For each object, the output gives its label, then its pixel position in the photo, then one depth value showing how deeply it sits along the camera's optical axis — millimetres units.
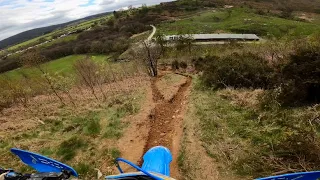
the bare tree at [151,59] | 12037
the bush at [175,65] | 13214
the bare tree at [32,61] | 9070
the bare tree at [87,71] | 10720
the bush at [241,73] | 7143
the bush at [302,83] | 5579
